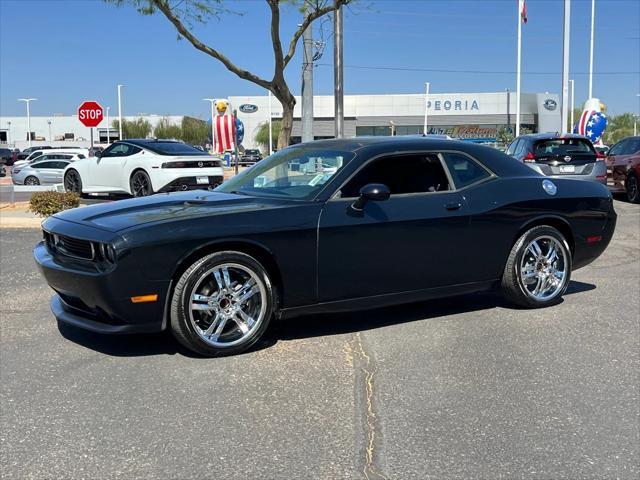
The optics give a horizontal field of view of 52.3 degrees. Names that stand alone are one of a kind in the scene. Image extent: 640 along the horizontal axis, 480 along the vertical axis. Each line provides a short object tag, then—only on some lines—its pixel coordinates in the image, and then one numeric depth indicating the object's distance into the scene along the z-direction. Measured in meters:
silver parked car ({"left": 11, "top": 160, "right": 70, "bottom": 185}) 26.31
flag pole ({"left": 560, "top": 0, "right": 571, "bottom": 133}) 26.09
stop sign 21.29
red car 15.05
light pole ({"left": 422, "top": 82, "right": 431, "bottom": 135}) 66.81
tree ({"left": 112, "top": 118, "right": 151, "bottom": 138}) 86.00
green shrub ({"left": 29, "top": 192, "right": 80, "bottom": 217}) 11.88
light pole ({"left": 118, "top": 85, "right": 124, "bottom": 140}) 69.44
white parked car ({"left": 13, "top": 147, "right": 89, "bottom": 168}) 28.23
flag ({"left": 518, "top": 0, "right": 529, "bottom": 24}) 41.56
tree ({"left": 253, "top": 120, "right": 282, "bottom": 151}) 77.44
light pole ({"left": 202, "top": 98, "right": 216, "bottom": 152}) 61.23
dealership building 71.94
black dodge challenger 4.33
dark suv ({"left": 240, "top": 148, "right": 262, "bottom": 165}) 57.81
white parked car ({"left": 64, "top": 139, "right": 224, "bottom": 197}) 13.43
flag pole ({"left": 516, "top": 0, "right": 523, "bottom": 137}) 47.15
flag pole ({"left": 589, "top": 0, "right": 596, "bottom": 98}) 48.28
